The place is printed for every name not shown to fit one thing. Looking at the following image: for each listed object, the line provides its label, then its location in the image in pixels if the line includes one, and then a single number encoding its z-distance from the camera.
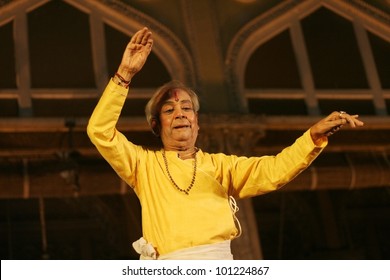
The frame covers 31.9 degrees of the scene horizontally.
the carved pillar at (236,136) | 5.57
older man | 2.28
